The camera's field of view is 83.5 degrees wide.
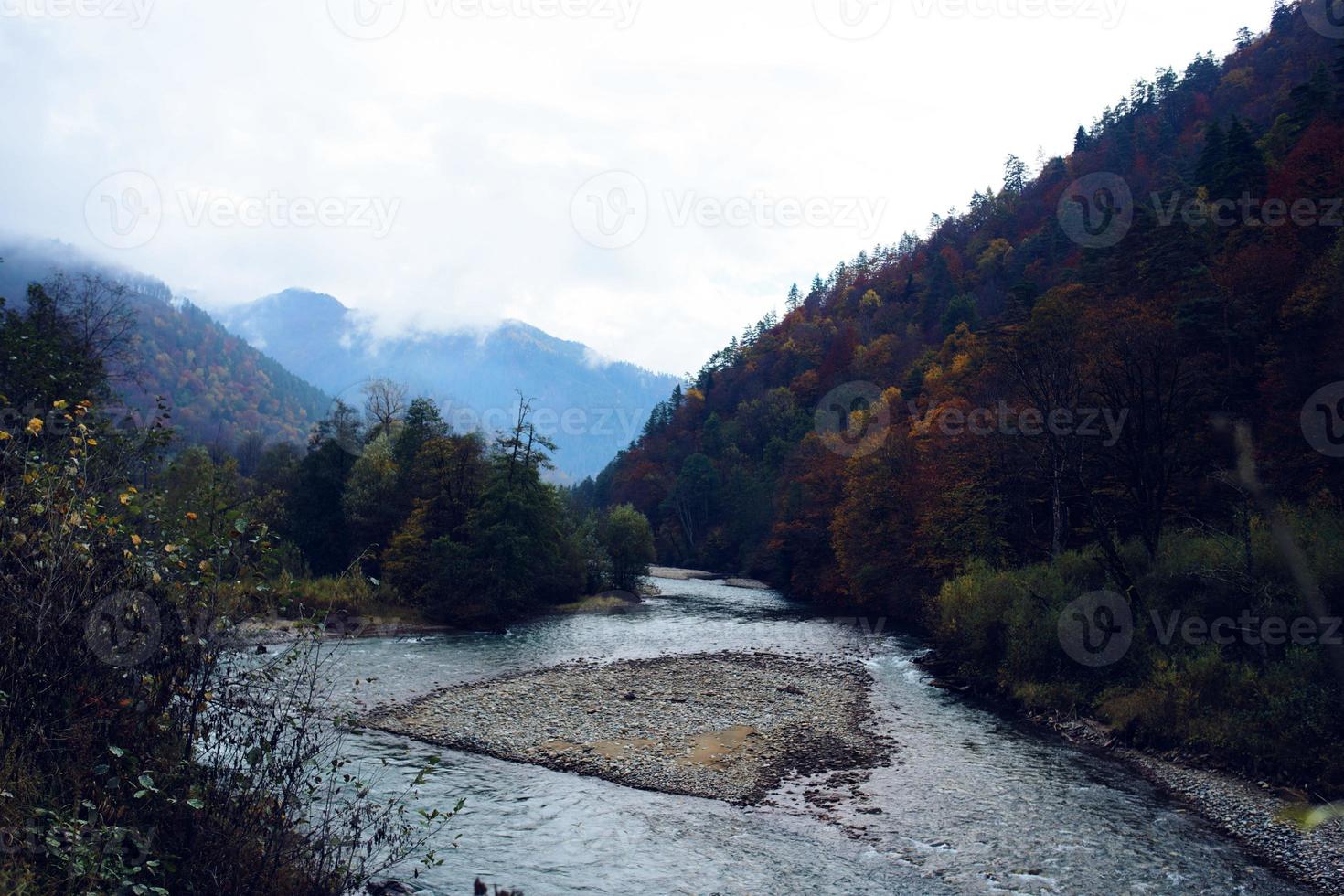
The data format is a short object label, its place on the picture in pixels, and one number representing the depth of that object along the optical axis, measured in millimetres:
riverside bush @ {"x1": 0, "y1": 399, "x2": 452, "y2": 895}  5953
